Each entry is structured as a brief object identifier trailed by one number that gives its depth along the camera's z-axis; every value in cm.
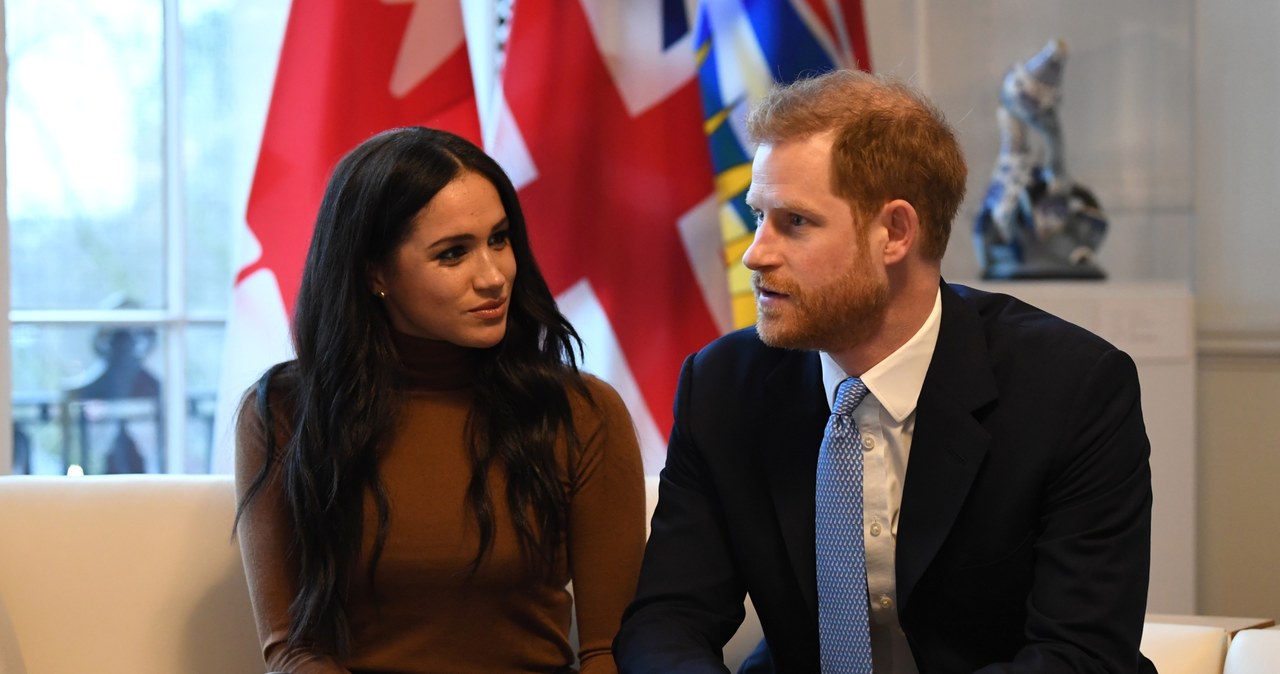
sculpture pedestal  554
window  541
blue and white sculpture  561
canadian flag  486
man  290
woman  344
